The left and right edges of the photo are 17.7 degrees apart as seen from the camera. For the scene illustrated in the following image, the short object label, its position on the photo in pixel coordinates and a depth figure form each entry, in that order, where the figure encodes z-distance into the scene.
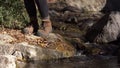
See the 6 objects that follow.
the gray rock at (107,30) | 9.47
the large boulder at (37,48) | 7.82
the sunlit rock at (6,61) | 6.07
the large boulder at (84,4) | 15.98
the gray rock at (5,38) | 8.14
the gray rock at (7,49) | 7.71
